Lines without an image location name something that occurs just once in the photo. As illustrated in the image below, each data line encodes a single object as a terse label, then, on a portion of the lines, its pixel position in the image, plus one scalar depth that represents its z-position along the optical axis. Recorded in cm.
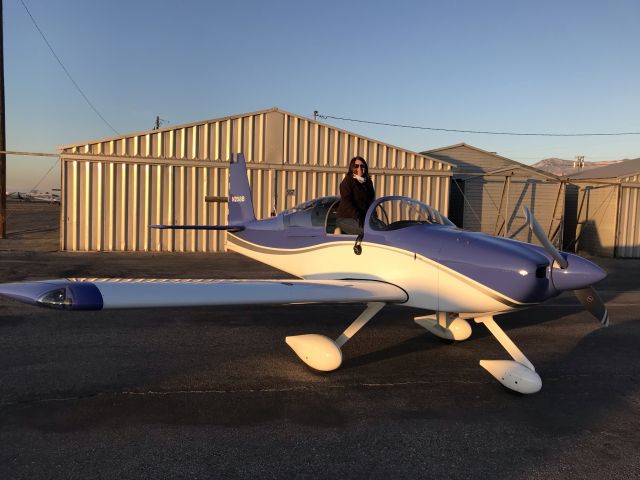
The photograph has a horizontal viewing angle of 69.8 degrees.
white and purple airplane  390
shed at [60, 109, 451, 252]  1523
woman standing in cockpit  578
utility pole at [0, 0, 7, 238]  1712
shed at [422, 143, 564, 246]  1912
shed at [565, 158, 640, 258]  1889
